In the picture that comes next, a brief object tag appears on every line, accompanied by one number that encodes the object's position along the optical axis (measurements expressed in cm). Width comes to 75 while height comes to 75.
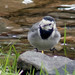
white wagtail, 754
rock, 644
